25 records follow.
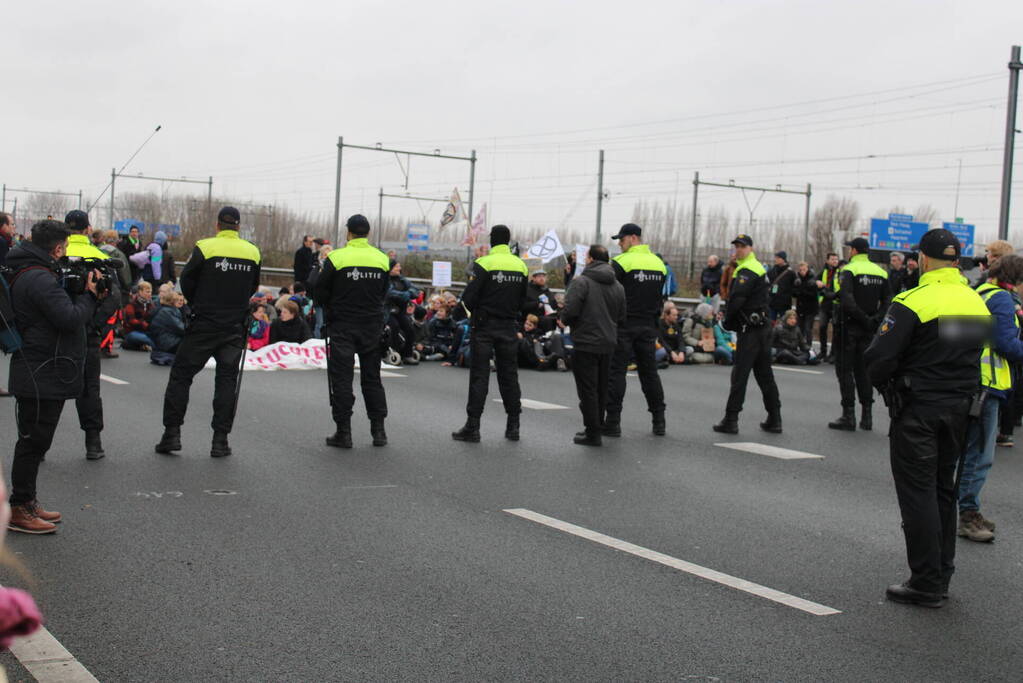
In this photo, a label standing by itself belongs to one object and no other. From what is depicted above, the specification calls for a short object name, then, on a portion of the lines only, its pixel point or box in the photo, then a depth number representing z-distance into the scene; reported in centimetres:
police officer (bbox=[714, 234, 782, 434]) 1164
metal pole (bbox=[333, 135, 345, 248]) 4253
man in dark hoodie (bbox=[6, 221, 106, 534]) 668
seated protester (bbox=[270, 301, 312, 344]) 1859
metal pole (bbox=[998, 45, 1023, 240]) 2595
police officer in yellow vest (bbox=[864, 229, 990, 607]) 568
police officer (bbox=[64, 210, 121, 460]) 895
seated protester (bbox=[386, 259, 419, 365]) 1859
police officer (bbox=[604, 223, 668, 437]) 1138
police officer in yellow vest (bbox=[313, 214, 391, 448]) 1011
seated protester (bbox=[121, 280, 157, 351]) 1886
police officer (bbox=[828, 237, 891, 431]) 1223
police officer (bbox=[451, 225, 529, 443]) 1075
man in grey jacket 1065
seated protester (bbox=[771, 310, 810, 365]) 2120
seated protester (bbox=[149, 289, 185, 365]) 1675
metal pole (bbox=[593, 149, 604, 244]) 4228
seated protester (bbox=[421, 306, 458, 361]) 1945
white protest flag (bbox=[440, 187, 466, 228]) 4072
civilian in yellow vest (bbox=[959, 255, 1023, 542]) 693
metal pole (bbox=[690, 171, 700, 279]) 4691
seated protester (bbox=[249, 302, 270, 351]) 1853
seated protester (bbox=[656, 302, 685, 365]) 2025
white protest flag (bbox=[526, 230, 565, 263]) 2633
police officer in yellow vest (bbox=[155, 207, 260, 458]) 930
